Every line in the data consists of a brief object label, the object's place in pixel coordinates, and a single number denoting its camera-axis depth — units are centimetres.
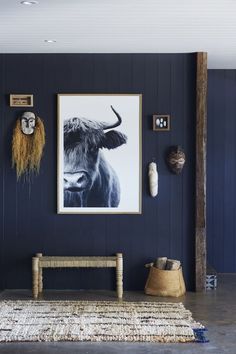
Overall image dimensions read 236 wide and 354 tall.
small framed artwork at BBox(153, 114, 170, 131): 704
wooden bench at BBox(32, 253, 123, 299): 666
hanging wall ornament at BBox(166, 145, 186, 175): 694
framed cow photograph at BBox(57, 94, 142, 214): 705
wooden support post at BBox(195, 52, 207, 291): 700
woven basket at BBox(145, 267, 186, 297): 675
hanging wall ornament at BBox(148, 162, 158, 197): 698
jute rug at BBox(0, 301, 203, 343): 506
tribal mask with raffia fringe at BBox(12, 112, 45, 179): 700
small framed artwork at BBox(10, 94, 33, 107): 704
